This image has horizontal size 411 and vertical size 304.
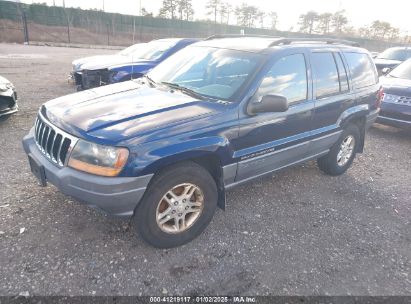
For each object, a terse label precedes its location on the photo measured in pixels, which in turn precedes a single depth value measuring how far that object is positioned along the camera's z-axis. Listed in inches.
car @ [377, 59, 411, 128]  253.4
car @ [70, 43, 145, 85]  323.6
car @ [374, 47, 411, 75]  484.1
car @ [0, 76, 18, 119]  215.2
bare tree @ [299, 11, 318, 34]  2250.2
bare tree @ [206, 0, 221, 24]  2233.0
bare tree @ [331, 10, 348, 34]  2237.9
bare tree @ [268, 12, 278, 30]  2491.4
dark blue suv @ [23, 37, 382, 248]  96.0
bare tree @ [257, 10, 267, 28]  2360.0
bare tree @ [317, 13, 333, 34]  2250.2
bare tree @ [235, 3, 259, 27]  2304.4
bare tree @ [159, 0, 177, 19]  1985.7
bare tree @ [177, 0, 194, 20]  2001.7
